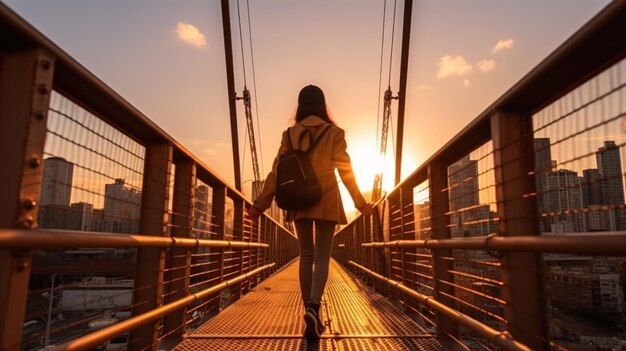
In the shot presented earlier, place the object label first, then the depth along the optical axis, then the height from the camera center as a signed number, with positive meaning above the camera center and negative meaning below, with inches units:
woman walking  118.0 +14.6
